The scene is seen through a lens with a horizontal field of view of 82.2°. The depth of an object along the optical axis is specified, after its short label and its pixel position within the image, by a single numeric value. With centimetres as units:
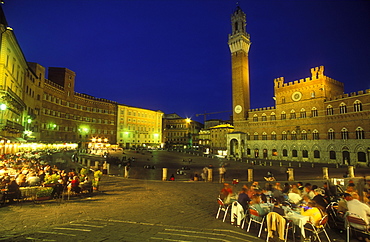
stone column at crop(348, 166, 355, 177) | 1833
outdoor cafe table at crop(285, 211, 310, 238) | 548
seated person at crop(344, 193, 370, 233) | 545
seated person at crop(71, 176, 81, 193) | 999
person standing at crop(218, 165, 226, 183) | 1520
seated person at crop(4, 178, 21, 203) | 869
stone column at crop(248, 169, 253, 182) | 1583
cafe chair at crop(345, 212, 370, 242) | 534
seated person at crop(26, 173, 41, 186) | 1029
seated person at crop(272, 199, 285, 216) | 565
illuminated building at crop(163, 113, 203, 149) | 8356
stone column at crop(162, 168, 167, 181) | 1592
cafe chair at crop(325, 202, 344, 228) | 651
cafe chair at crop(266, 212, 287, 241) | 545
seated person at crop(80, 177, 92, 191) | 1049
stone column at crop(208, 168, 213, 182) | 1552
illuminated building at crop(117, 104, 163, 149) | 6594
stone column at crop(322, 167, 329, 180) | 1760
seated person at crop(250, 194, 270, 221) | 622
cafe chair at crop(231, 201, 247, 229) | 657
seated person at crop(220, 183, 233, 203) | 739
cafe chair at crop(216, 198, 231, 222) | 720
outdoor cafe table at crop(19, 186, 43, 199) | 916
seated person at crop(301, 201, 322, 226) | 550
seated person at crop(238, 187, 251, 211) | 673
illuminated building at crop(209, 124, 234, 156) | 6388
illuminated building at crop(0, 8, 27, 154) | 1821
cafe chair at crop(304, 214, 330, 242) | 541
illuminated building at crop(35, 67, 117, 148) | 4369
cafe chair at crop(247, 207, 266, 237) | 616
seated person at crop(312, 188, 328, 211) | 644
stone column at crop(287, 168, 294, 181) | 1603
